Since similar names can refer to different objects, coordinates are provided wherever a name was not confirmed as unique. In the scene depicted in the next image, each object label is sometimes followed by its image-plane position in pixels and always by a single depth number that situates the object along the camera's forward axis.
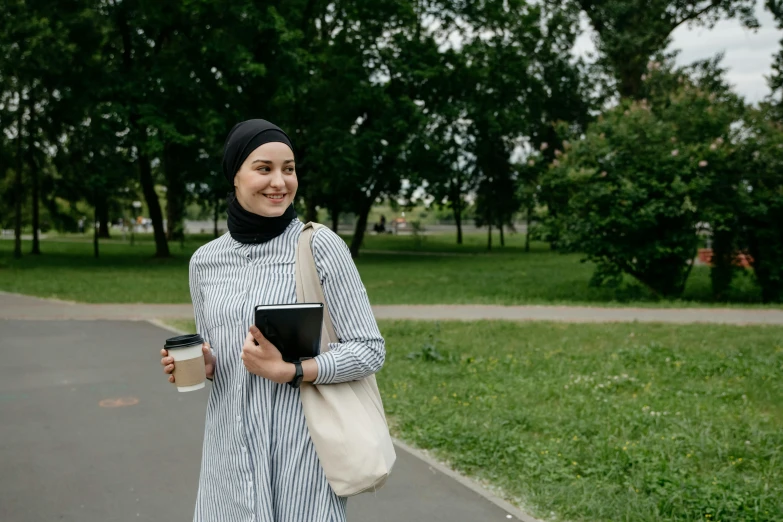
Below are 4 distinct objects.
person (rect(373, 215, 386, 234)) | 64.75
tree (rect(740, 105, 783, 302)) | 14.90
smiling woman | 2.23
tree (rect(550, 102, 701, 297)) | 14.78
